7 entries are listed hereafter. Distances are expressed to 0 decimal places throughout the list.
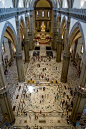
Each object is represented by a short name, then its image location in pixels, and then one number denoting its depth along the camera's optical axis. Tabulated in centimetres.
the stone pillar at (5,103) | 1168
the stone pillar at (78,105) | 1210
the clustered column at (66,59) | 1822
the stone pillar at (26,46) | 2526
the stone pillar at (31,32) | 3128
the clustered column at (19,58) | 1762
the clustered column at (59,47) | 2482
